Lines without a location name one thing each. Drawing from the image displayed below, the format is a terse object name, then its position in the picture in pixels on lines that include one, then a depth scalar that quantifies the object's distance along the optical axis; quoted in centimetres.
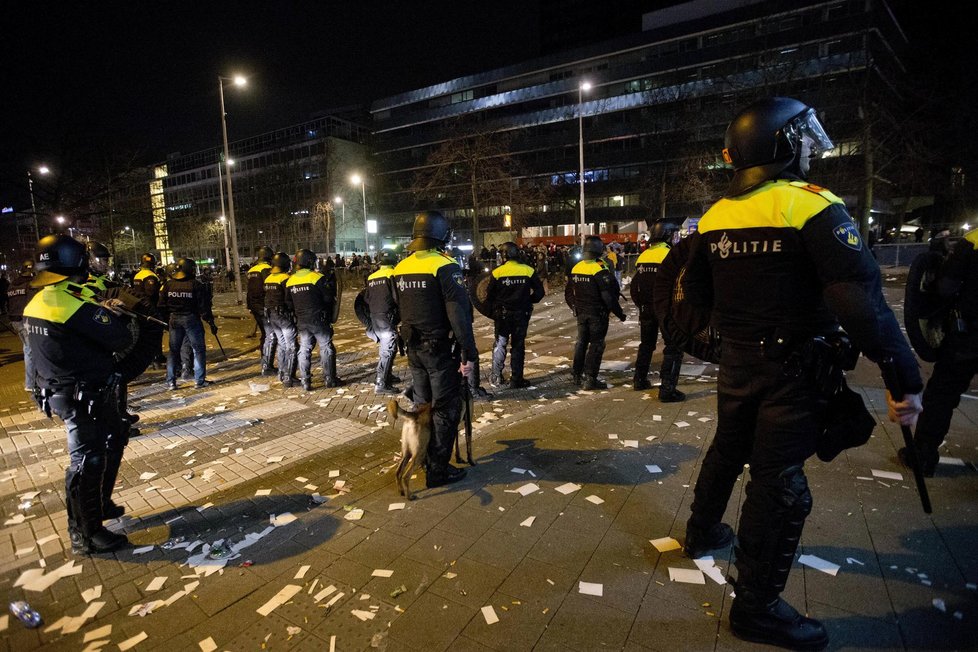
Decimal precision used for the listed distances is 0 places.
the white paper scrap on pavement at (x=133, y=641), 271
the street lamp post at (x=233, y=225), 1942
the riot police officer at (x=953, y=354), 395
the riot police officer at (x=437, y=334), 440
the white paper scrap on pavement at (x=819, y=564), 302
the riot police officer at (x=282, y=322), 840
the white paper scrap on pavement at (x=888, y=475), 414
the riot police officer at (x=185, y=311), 825
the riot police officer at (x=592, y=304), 727
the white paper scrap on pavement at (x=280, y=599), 294
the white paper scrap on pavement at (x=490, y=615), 275
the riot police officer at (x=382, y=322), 759
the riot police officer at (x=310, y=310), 798
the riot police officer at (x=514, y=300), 770
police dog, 411
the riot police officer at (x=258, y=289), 972
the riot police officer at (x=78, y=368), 344
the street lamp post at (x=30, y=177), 2370
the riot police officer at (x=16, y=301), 759
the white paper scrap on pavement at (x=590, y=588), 293
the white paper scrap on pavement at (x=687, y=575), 300
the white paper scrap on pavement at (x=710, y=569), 300
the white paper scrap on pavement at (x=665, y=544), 332
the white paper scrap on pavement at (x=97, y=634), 279
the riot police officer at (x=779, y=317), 221
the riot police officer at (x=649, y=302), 656
